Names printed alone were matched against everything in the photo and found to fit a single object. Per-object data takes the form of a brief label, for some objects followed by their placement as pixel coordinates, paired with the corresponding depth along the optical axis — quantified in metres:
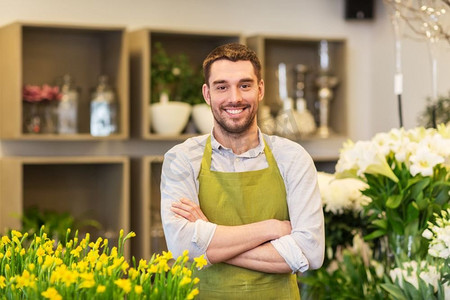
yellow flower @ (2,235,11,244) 2.95
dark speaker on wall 6.61
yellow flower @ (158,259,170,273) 2.56
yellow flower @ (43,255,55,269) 2.56
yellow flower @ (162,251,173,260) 2.67
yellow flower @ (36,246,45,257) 2.78
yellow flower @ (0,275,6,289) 2.52
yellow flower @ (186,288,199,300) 2.43
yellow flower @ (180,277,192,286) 2.45
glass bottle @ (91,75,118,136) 5.77
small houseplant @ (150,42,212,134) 5.81
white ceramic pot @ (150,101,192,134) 5.79
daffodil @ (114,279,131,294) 2.33
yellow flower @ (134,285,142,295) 2.32
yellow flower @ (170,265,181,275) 2.56
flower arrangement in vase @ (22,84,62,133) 5.61
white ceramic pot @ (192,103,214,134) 5.87
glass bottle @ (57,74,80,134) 5.69
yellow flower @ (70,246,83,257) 2.86
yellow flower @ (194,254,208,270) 2.61
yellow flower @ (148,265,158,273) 2.54
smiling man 3.28
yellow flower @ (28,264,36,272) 2.49
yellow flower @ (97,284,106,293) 2.28
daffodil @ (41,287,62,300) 2.21
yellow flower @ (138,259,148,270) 2.63
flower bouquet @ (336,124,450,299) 3.89
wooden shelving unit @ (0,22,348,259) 5.55
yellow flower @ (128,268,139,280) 2.49
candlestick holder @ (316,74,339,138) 6.38
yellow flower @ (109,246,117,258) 2.70
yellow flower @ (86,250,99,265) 2.68
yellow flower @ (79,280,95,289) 2.32
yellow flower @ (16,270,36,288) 2.33
